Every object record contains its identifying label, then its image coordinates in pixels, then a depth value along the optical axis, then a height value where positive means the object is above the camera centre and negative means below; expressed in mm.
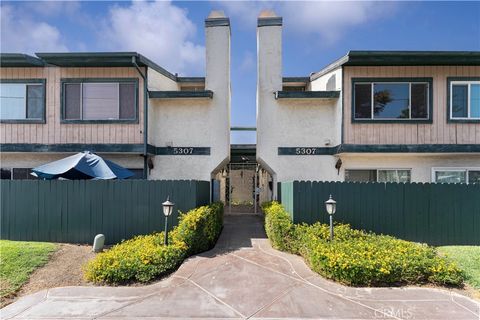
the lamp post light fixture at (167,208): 6451 -1103
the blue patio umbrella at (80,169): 7679 -241
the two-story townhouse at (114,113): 10094 +1805
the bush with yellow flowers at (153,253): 5715 -2096
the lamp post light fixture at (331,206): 6555 -1065
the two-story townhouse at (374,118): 9852 +1593
